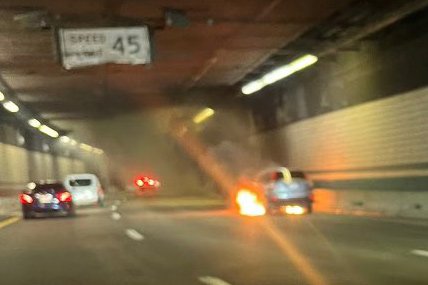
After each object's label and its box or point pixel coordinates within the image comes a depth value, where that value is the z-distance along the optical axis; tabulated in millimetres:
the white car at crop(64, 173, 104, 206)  39719
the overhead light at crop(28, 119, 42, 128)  47572
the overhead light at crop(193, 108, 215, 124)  43469
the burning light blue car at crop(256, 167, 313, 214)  26531
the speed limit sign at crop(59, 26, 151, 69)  18047
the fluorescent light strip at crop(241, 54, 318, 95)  27453
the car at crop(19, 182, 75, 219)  30141
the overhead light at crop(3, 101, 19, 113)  36688
